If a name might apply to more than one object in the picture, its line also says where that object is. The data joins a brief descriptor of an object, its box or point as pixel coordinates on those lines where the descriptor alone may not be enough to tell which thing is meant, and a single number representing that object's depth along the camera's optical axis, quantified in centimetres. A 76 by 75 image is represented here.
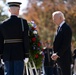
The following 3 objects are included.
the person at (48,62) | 1931
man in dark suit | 1070
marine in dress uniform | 972
